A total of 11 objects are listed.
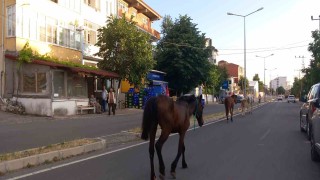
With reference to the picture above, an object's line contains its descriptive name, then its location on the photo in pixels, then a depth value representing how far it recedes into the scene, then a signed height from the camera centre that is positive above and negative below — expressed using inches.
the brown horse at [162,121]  196.6 -21.2
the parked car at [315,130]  221.1 -33.3
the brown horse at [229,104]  603.2 -26.1
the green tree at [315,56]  1370.8 +193.0
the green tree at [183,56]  1236.9 +175.2
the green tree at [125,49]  794.6 +134.7
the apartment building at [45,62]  632.5 +93.7
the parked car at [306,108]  281.3 -19.9
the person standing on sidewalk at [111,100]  689.5 -16.6
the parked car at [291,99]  2169.9 -56.3
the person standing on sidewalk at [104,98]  758.2 -13.8
